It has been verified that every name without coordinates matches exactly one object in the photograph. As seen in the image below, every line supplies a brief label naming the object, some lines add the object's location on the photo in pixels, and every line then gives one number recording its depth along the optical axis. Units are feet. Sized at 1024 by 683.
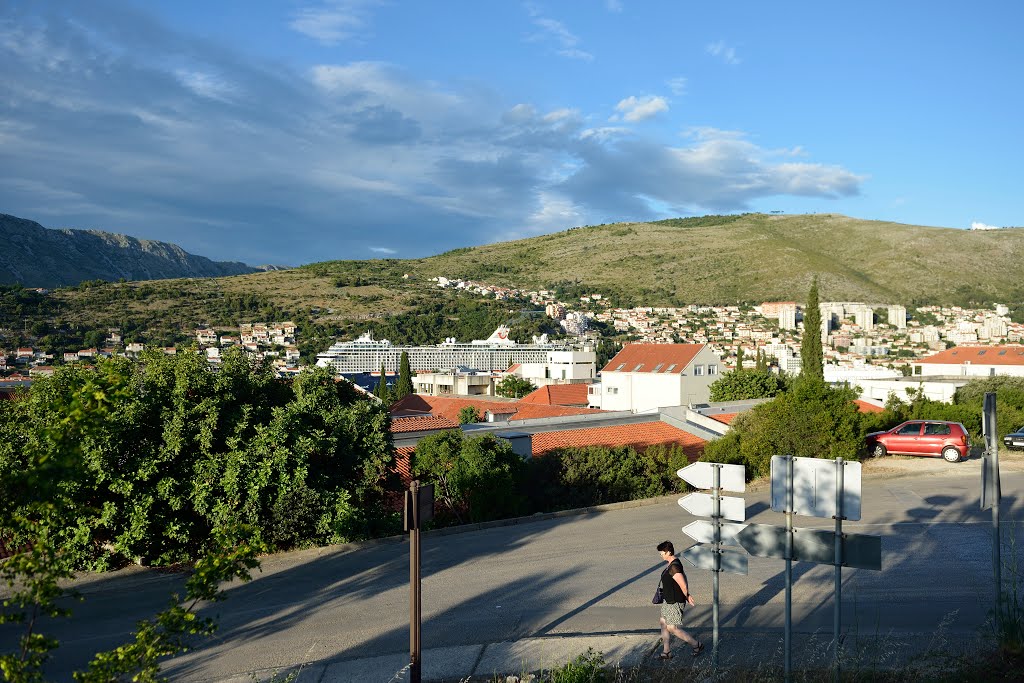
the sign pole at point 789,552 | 20.95
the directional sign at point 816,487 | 20.88
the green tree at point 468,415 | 128.47
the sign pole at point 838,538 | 20.79
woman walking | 24.16
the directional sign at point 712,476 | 22.70
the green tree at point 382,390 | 202.63
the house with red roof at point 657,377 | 159.84
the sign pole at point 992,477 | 22.82
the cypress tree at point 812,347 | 143.33
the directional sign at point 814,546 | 20.45
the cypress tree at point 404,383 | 224.12
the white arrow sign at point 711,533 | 23.41
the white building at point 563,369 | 268.82
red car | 67.21
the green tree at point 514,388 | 231.30
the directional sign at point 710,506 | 22.67
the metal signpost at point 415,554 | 21.38
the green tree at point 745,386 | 131.75
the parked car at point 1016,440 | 73.82
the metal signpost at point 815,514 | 20.71
